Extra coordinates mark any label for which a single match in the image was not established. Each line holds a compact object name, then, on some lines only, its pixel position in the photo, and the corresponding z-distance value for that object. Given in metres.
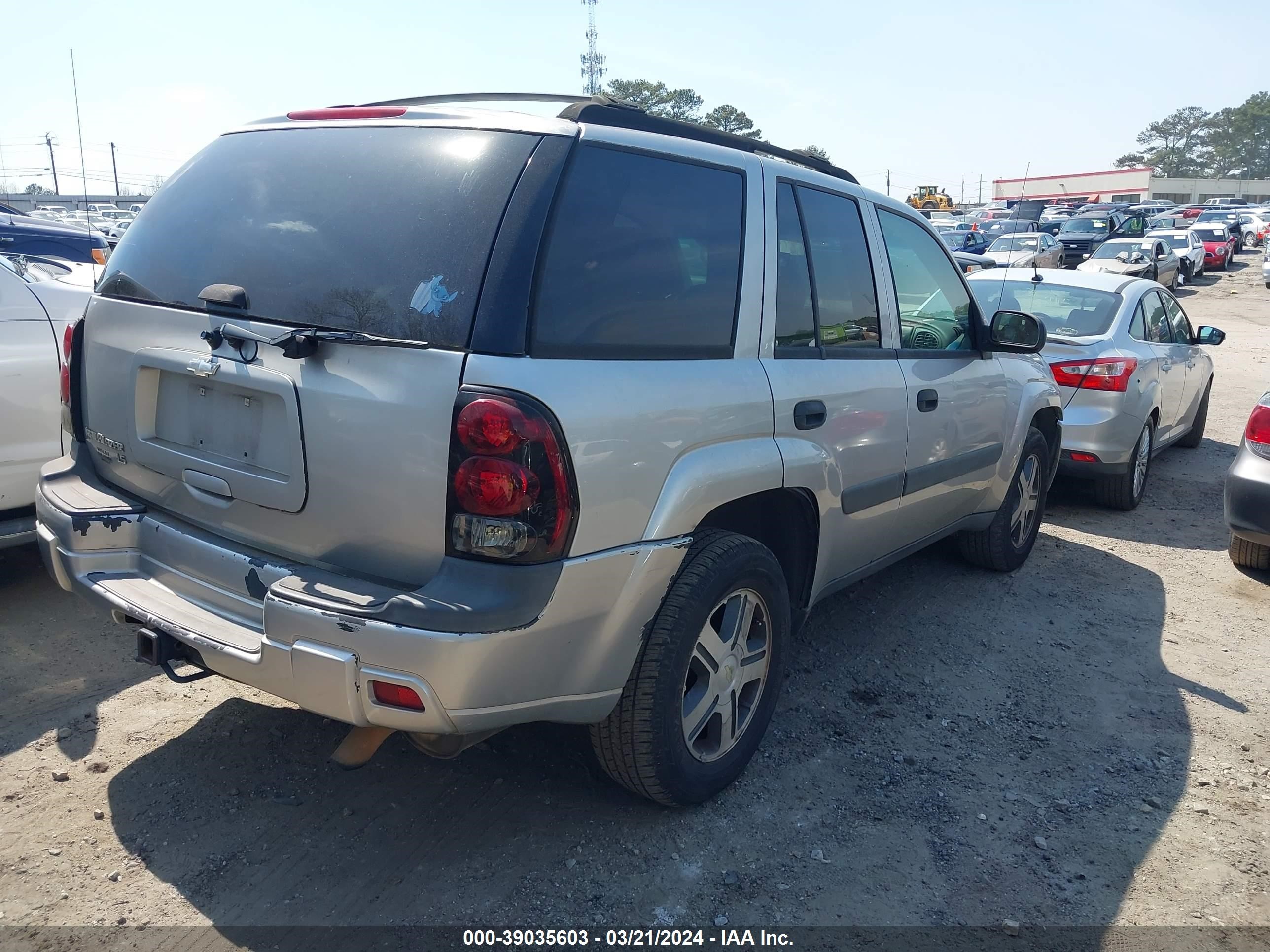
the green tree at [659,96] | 79.18
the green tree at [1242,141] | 126.88
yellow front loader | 54.88
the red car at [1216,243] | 34.72
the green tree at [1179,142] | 131.25
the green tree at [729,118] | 74.31
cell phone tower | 76.25
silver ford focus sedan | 6.79
